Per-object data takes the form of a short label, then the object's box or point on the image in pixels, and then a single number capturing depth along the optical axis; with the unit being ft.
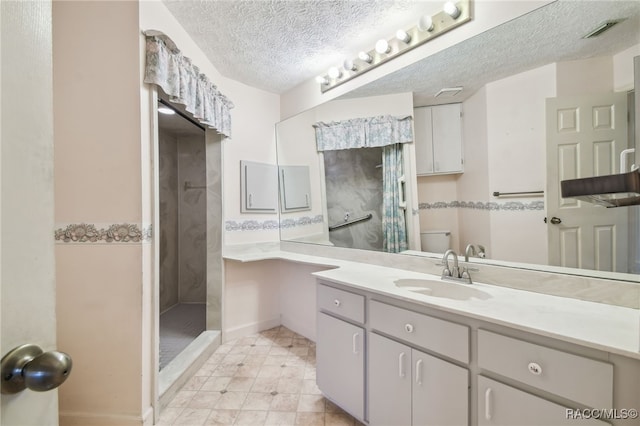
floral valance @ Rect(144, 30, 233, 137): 4.59
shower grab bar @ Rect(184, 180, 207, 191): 11.16
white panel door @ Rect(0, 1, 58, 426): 1.15
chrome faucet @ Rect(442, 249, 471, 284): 4.37
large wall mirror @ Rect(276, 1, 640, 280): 3.41
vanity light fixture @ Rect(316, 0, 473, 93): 4.57
